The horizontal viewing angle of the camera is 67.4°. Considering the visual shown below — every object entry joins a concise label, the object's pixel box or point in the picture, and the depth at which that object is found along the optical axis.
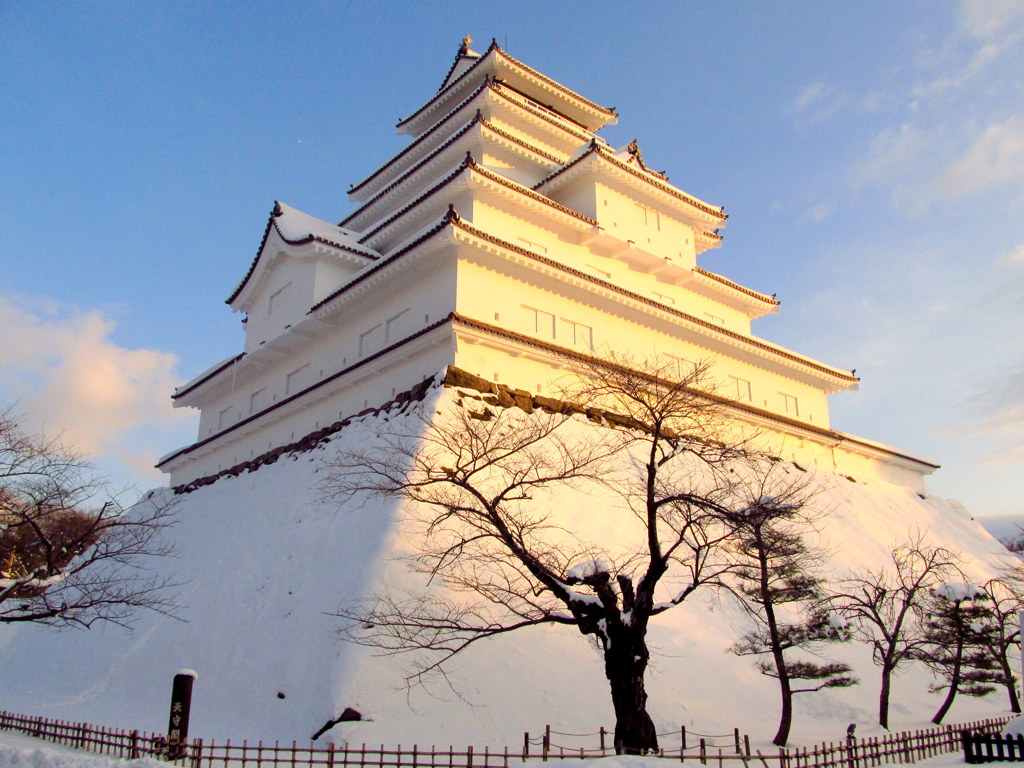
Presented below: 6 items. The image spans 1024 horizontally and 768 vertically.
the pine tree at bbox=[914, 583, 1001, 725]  15.41
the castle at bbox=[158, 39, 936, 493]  24.50
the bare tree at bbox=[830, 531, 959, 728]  14.57
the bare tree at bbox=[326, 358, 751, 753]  10.71
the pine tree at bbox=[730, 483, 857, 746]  11.69
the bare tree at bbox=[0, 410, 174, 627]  14.44
